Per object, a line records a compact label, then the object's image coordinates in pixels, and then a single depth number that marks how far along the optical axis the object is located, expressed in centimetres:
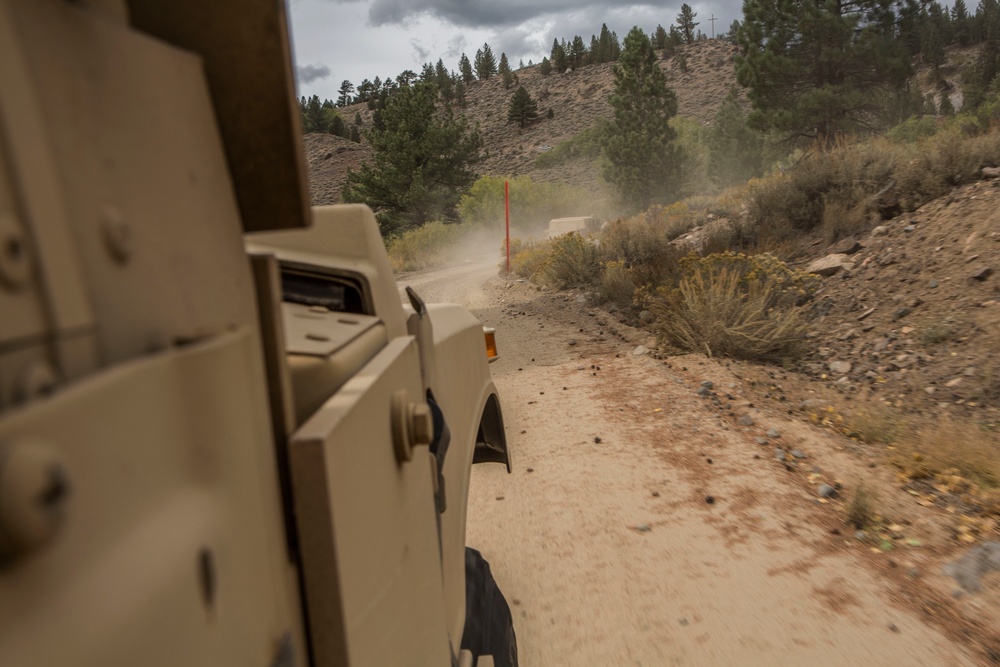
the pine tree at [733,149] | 4397
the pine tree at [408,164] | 3384
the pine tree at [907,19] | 2591
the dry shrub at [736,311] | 787
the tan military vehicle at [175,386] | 64
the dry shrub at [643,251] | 1154
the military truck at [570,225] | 2728
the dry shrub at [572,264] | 1385
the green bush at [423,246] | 2578
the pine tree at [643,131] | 3744
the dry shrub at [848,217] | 1127
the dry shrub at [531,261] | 1616
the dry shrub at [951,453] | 461
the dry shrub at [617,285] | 1146
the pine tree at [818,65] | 2603
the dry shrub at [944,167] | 1083
